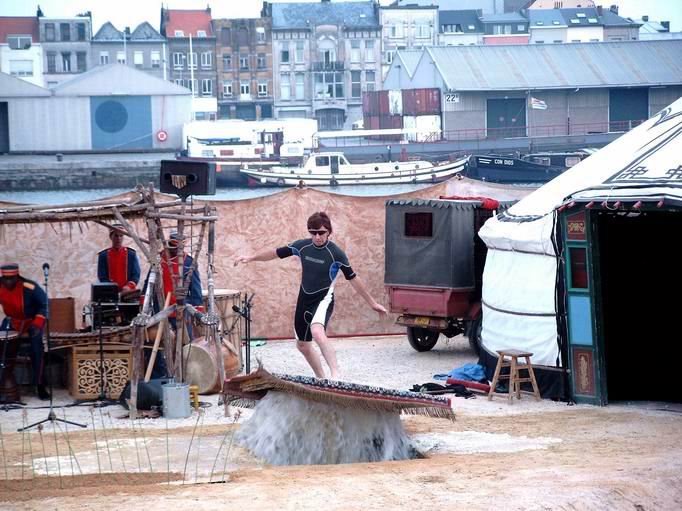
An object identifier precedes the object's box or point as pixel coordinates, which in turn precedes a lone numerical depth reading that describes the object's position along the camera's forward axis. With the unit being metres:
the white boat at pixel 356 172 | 61.12
